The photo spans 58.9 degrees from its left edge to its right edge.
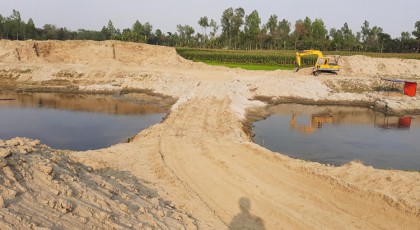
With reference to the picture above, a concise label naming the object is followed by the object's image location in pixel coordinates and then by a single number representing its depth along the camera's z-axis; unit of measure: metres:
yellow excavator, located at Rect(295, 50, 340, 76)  33.44
